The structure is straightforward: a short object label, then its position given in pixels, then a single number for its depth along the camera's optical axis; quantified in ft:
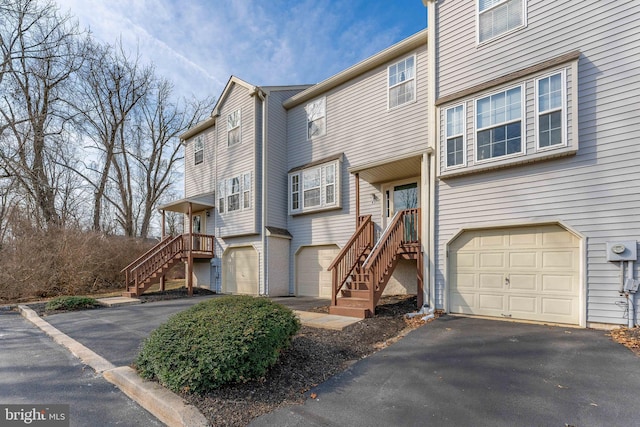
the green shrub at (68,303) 30.87
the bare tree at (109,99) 70.28
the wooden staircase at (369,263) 23.30
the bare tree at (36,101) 45.44
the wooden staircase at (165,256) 41.02
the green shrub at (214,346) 10.55
